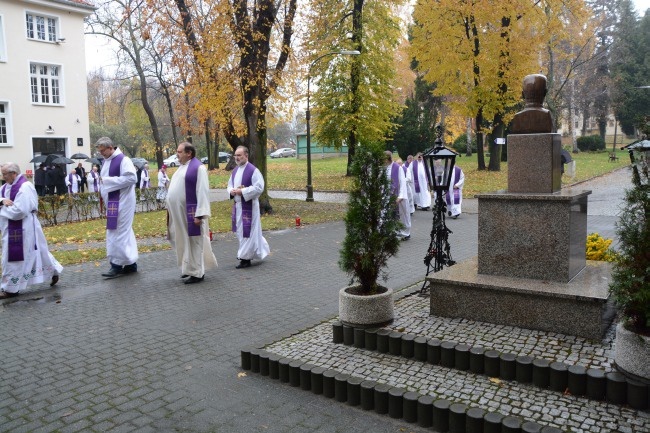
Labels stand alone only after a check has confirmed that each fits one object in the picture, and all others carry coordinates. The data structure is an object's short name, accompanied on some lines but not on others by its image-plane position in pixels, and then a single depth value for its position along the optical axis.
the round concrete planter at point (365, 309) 5.88
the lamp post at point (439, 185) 7.54
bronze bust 6.47
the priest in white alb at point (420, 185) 19.70
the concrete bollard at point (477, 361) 5.05
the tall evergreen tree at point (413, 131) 41.44
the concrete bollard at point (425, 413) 4.40
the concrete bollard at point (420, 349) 5.39
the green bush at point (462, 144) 50.16
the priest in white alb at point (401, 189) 12.83
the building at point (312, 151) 62.02
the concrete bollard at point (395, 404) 4.57
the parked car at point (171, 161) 69.00
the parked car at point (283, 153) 78.21
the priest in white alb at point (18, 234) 8.70
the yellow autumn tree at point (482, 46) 27.48
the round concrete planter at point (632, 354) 4.32
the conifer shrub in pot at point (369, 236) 5.87
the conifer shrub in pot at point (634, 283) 4.33
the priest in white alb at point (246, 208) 10.28
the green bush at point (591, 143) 53.12
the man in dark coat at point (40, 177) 26.69
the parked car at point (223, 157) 71.24
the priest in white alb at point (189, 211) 9.26
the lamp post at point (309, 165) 22.95
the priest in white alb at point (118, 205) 9.84
